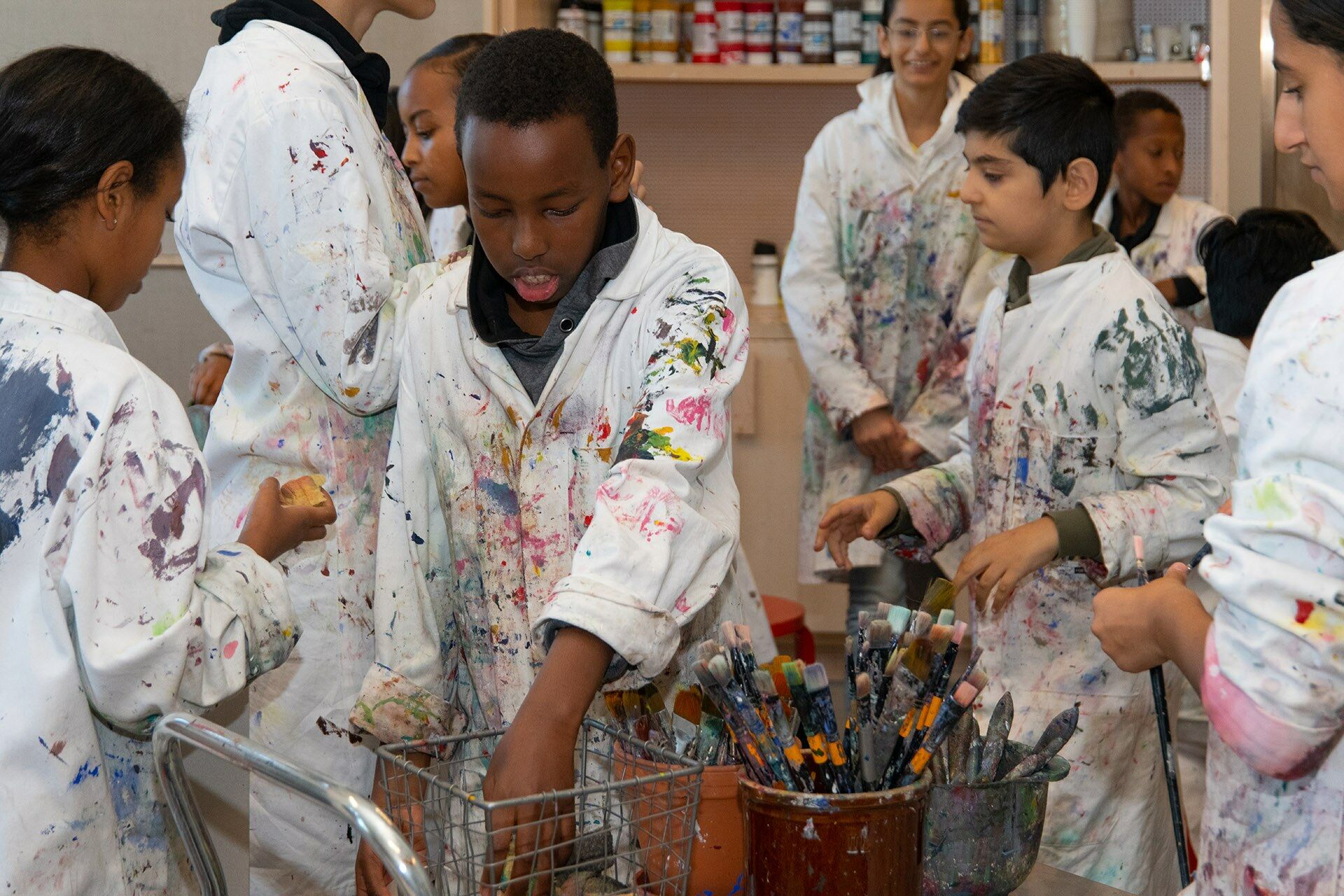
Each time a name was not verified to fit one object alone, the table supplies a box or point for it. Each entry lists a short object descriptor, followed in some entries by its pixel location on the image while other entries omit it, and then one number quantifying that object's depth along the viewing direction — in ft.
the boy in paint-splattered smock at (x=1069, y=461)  4.91
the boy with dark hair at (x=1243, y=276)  7.50
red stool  9.35
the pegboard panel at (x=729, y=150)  12.40
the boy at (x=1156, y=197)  9.78
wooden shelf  11.12
